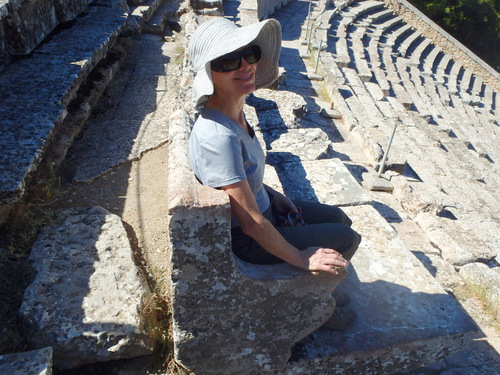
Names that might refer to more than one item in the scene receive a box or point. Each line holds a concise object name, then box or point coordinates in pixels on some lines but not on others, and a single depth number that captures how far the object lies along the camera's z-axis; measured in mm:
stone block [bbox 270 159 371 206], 3494
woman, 1765
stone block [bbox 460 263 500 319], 3225
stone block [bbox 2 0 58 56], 3560
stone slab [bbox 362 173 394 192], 5039
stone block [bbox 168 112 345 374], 1645
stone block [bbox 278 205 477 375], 2191
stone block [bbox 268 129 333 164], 4383
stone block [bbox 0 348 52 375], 1760
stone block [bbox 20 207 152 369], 2039
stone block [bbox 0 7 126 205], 2656
